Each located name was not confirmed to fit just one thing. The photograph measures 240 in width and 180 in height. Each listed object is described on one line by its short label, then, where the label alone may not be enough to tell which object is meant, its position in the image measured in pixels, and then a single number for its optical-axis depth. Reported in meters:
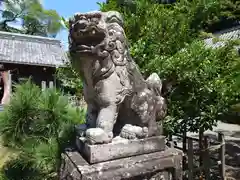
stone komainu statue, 1.67
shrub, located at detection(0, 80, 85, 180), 2.62
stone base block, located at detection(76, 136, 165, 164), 1.69
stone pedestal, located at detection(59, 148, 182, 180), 1.65
